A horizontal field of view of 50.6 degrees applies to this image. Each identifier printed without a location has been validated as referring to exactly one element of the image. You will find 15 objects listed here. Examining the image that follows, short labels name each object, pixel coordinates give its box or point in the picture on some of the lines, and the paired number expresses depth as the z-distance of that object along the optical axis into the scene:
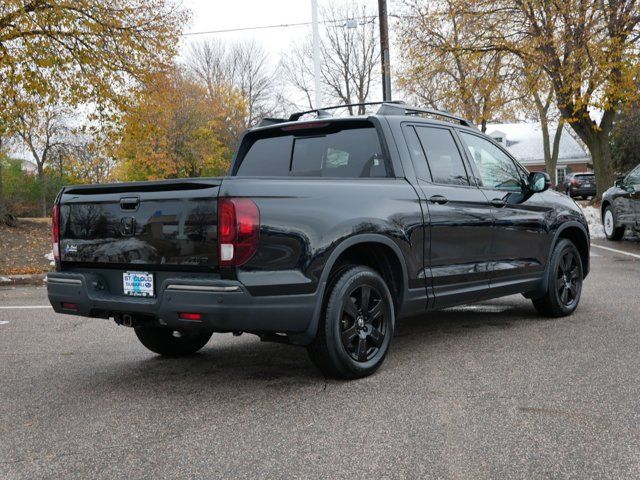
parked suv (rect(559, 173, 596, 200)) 37.66
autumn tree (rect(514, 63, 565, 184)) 21.67
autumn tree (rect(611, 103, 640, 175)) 34.69
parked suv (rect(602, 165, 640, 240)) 13.89
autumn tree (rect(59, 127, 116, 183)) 18.47
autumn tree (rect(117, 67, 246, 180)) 43.19
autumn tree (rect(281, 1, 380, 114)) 47.84
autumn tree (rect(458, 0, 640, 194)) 18.55
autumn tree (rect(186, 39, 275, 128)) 55.91
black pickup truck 3.96
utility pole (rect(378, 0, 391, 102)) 19.80
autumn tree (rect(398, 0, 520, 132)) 22.22
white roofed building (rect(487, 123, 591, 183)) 65.06
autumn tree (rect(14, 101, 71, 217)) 38.31
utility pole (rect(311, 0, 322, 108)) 21.91
